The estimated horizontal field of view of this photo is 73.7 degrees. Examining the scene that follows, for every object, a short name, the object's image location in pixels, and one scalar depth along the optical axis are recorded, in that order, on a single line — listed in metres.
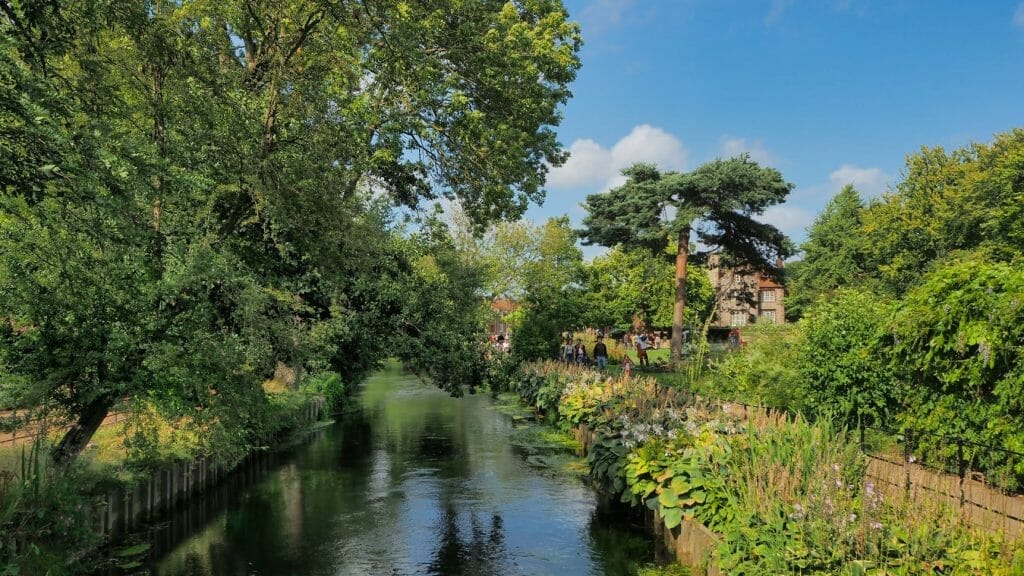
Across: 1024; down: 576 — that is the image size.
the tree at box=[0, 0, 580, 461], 7.20
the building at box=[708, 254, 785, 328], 34.79
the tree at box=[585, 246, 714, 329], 57.47
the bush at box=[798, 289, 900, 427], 11.12
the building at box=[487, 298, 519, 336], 100.12
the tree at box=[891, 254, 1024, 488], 7.75
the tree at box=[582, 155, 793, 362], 30.55
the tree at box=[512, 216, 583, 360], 31.36
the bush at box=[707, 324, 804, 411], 14.09
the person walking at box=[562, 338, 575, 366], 29.92
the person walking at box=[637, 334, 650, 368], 31.14
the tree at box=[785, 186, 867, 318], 47.81
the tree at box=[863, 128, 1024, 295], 30.75
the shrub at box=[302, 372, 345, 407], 23.60
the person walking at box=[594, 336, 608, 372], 27.17
